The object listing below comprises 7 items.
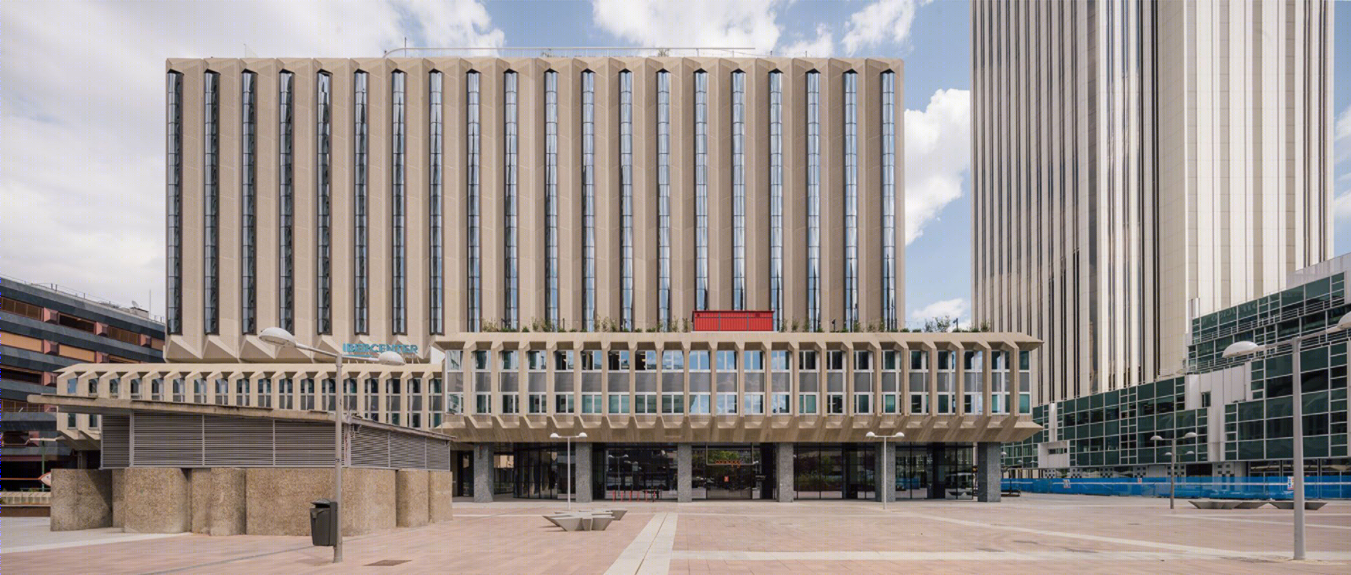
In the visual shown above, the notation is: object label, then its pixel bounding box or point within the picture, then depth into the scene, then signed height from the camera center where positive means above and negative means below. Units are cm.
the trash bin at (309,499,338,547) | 2280 -444
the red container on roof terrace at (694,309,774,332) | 7188 +75
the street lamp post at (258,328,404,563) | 2159 -67
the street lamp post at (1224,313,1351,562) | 2495 -273
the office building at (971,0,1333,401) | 10969 +1828
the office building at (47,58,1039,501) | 10269 +1426
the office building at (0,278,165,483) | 9775 -181
